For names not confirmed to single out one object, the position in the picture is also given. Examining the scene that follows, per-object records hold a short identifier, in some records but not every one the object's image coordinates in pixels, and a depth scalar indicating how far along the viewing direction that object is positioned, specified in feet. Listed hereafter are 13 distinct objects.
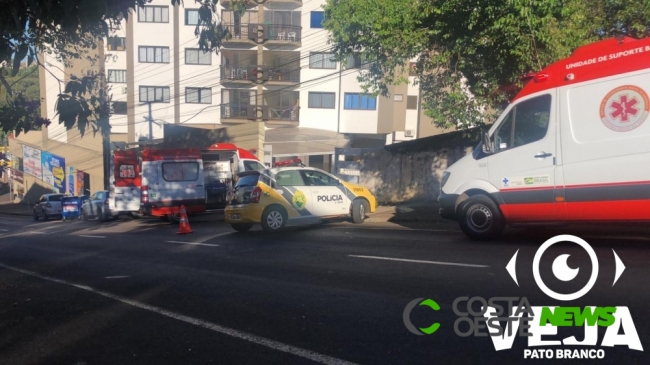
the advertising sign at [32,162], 182.39
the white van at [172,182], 71.26
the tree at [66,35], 20.44
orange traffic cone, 53.88
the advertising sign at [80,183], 158.32
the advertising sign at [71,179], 162.38
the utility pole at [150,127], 130.31
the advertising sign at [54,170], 166.30
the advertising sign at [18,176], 199.72
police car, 46.98
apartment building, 129.39
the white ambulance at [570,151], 27.17
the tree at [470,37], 42.52
